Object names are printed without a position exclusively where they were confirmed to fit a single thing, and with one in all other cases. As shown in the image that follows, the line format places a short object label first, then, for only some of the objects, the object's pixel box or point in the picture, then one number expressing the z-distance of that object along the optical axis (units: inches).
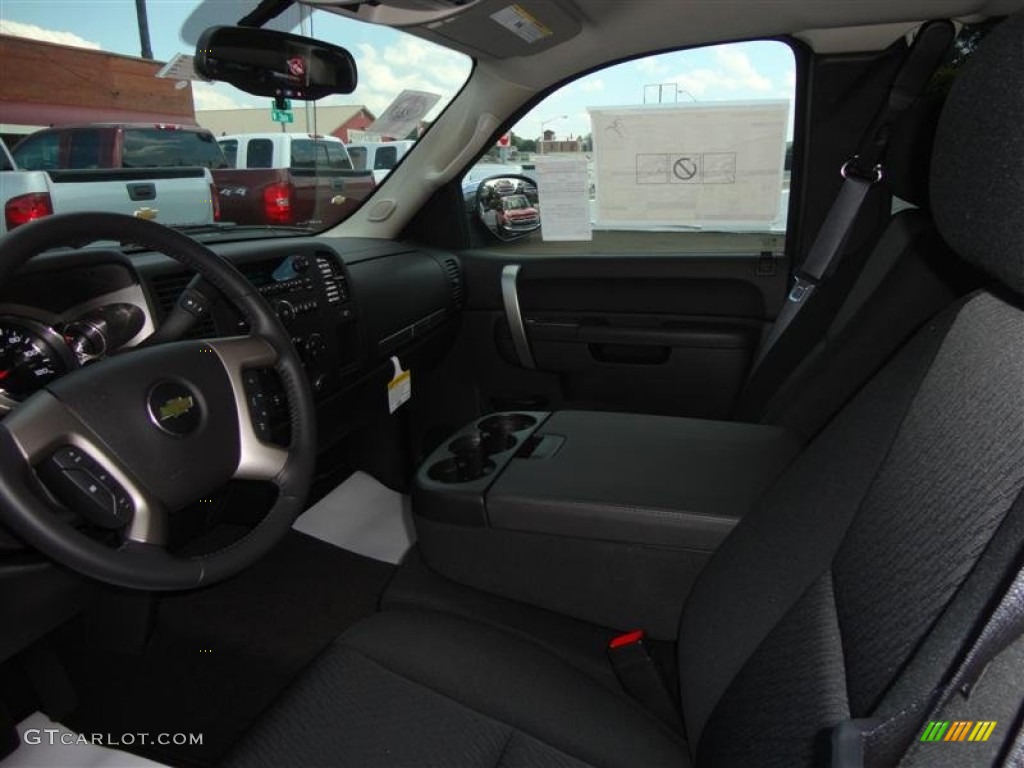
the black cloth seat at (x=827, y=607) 23.6
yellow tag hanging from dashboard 85.7
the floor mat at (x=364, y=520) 87.5
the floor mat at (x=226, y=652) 61.4
